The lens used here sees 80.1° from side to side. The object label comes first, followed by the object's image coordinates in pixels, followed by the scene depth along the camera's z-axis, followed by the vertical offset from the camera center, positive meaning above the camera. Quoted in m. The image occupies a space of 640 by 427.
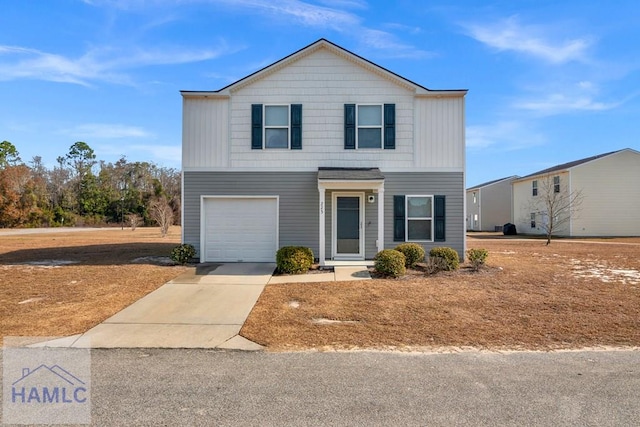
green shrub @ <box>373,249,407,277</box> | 10.03 -1.22
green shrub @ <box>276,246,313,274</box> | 10.66 -1.23
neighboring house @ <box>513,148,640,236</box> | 27.14 +1.72
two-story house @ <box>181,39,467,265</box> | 12.58 +2.04
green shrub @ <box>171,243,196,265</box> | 11.96 -1.17
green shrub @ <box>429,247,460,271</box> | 10.83 -1.10
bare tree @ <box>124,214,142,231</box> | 35.69 -0.31
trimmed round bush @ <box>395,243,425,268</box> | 11.35 -1.09
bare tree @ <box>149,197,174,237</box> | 27.44 +0.06
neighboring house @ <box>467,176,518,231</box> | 40.31 +1.45
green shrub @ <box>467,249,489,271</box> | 10.92 -1.19
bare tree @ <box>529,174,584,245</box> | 27.27 +1.21
